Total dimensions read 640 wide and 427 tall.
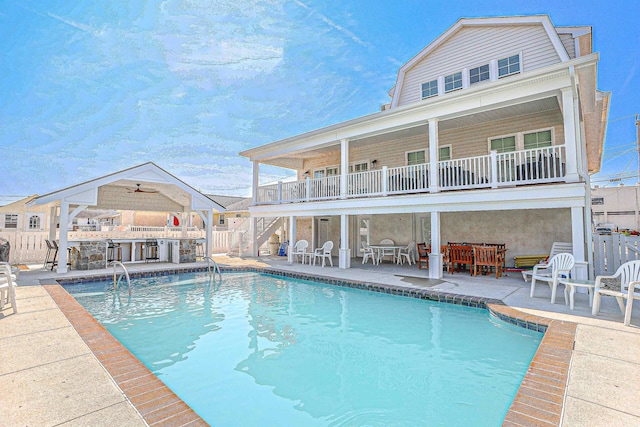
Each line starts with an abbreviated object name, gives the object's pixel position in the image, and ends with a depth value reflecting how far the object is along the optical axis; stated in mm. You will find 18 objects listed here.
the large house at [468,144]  7574
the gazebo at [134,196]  9758
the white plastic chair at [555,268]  5934
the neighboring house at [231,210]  30194
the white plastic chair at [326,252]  11866
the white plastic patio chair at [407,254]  12211
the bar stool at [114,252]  12094
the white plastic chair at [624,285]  4650
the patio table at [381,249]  12113
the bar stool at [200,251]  15758
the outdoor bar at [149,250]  11797
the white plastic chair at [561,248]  8719
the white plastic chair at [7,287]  4984
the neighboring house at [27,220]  24500
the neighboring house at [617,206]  34438
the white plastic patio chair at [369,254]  12406
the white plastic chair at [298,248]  12470
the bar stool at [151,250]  12953
